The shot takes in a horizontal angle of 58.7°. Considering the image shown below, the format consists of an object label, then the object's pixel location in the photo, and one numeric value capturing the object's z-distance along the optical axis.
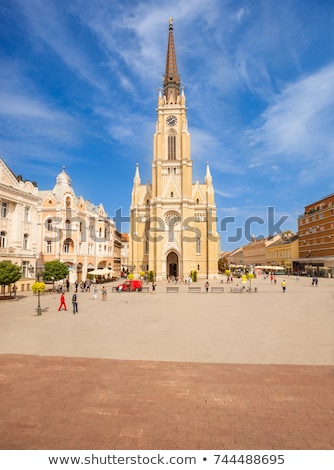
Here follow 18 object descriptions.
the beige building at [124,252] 96.94
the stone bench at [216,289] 34.90
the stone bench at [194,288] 36.22
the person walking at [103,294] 26.17
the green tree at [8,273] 24.75
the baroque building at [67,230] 44.59
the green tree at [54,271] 32.81
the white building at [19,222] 32.66
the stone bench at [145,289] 36.48
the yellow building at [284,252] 85.19
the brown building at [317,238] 64.75
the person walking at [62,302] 19.98
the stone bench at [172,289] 34.38
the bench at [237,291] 33.63
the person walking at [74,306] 18.84
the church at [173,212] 56.81
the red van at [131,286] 35.81
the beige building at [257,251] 110.28
